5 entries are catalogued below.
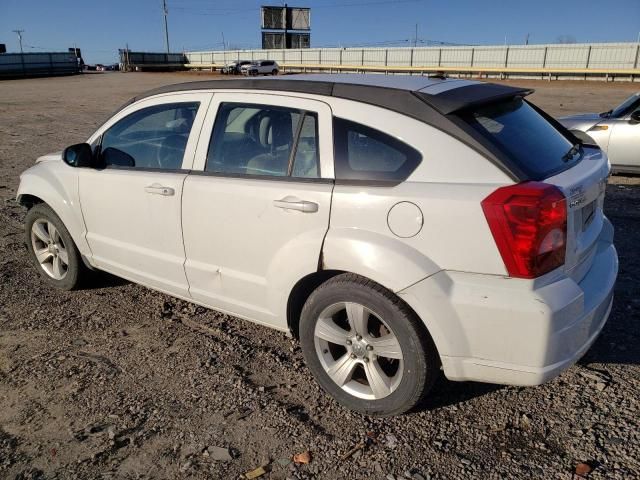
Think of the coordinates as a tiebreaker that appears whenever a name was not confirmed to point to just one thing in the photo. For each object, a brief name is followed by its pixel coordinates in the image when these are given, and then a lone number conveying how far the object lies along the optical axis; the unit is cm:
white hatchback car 253
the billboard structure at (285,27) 7444
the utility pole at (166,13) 7912
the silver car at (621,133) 800
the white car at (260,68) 5117
